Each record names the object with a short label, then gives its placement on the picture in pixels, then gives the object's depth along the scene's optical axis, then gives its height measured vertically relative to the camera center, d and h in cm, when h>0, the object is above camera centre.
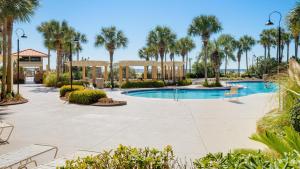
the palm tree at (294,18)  1567 +356
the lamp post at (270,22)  1447 +306
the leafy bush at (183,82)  3197 -27
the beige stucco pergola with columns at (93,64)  3068 +184
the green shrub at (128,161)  303 -92
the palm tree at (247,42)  5688 +787
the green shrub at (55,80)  2789 -6
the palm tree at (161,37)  3244 +508
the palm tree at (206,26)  3038 +599
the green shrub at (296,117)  491 -68
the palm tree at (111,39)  3105 +465
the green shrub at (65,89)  1818 -64
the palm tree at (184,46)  4354 +549
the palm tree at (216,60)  2903 +210
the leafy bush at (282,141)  265 -62
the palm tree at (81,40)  5553 +811
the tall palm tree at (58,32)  2997 +526
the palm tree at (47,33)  3031 +523
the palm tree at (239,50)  5702 +632
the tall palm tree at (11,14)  1409 +356
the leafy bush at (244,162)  205 -73
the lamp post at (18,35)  1712 +286
